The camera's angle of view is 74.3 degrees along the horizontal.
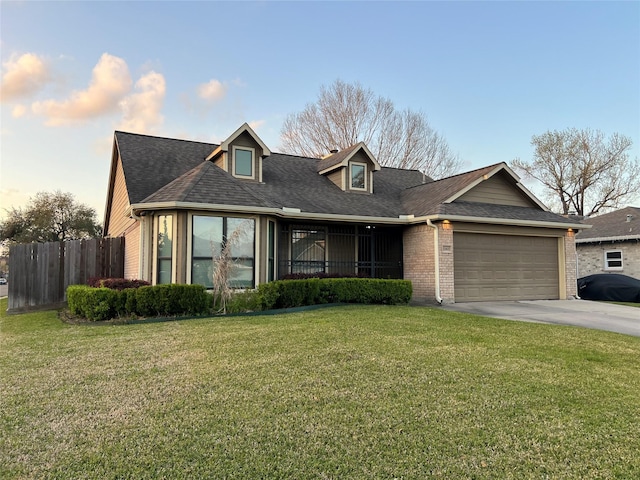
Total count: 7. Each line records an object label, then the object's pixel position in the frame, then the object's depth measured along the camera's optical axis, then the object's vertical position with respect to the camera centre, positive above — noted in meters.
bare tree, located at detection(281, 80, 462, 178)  29.95 +9.25
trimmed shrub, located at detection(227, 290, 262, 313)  9.98 -1.03
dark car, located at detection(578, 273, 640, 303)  15.49 -1.20
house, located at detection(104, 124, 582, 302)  10.94 +1.08
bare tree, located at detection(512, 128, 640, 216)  31.75 +6.81
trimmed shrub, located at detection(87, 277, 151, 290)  9.55 -0.52
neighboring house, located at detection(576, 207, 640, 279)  19.25 +0.52
